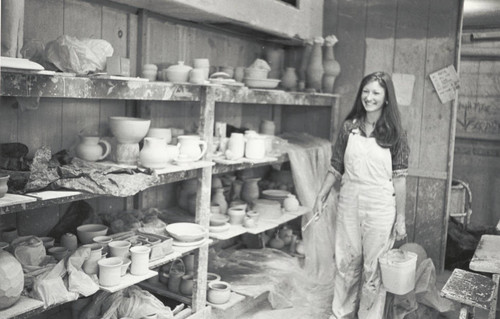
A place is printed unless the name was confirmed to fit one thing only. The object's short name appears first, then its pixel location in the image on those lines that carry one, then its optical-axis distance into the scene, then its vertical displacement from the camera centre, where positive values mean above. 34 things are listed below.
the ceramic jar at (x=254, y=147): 3.25 -0.22
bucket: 2.81 -0.85
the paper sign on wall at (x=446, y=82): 3.98 +0.31
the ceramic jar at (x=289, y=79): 4.07 +0.28
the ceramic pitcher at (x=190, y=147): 2.74 -0.20
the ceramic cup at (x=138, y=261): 2.42 -0.73
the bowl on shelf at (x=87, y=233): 2.55 -0.64
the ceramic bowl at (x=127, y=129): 2.47 -0.11
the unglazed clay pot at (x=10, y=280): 1.86 -0.66
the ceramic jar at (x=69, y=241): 2.46 -0.66
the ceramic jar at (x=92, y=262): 2.28 -0.70
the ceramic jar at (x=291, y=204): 3.79 -0.66
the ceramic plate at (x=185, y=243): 2.78 -0.73
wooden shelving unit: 1.91 +0.03
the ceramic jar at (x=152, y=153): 2.46 -0.22
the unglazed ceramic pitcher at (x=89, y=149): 2.41 -0.21
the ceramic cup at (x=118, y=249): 2.43 -0.68
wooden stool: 2.21 -0.76
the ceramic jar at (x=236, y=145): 3.18 -0.21
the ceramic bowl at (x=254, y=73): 3.38 +0.27
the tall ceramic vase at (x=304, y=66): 4.14 +0.42
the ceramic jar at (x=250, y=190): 3.87 -0.59
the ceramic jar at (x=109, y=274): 2.26 -0.75
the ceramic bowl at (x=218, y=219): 3.18 -0.68
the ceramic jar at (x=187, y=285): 3.07 -1.06
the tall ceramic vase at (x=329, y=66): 4.20 +0.42
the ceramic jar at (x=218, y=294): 3.08 -1.11
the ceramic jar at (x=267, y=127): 4.00 -0.11
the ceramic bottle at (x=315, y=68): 4.16 +0.39
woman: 2.99 -0.45
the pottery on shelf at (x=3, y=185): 1.87 -0.31
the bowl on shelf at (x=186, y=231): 2.79 -0.68
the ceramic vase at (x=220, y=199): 3.51 -0.61
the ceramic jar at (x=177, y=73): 2.77 +0.20
